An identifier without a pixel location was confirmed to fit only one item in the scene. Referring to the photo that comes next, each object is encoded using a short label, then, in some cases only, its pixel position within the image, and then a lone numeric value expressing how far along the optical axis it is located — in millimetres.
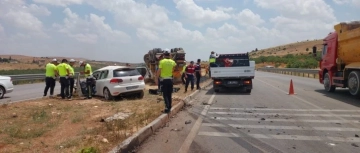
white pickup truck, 15250
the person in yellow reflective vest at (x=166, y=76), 8656
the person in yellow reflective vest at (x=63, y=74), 12531
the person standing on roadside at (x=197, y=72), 17188
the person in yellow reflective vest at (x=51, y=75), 13061
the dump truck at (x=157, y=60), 21609
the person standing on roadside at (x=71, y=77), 12852
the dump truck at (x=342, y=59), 12125
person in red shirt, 16203
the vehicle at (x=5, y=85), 14109
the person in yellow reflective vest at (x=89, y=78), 12953
